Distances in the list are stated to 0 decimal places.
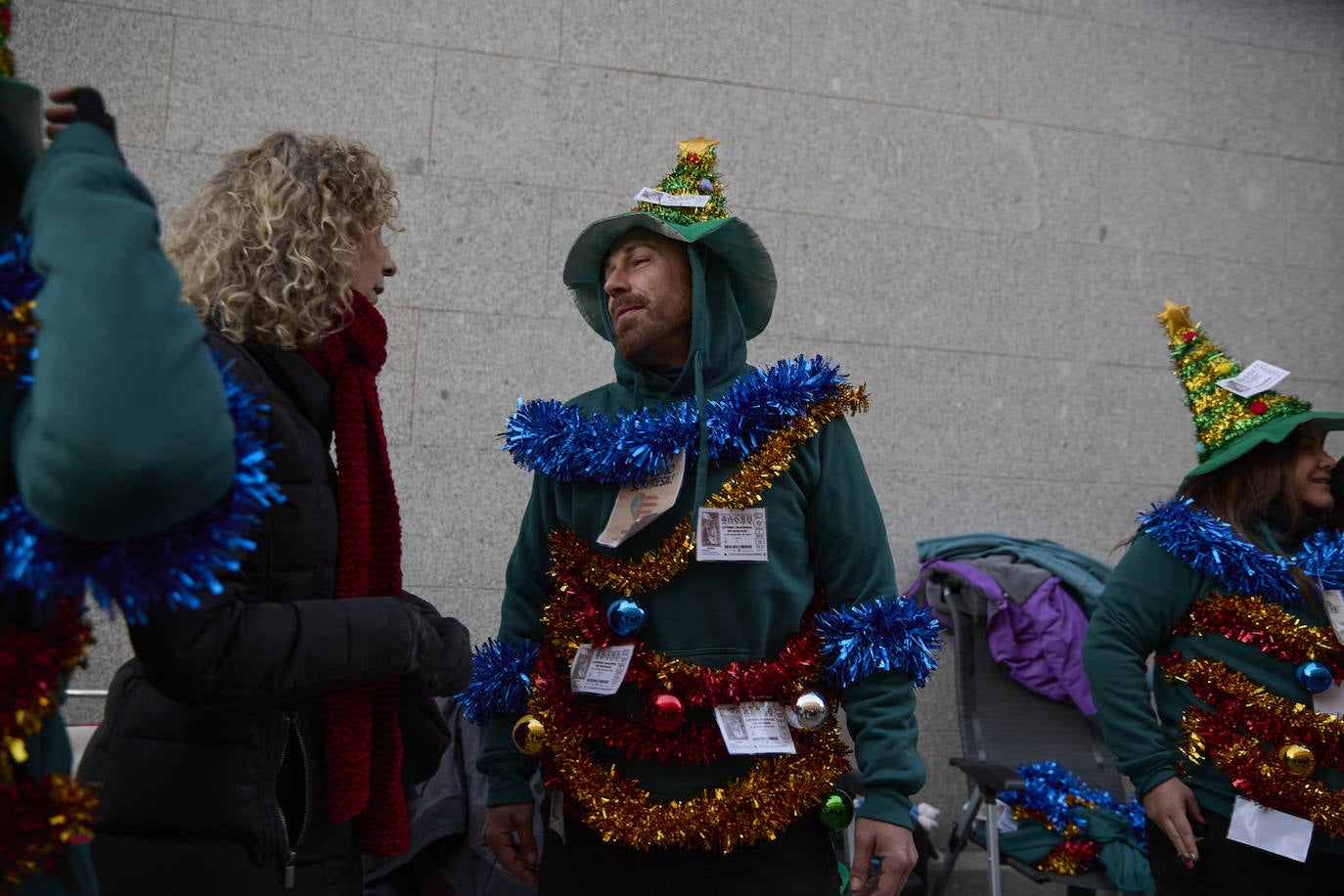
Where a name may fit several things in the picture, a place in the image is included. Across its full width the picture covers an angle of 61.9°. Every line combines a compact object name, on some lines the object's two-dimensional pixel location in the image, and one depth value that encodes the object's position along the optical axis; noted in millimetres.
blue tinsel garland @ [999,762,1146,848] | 3359
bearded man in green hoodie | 1936
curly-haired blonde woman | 1421
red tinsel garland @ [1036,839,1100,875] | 3270
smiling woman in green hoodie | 2490
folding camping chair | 3703
